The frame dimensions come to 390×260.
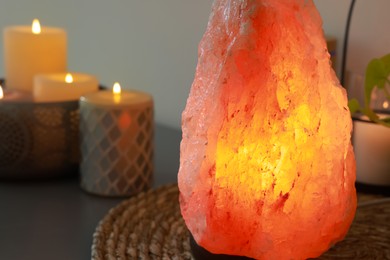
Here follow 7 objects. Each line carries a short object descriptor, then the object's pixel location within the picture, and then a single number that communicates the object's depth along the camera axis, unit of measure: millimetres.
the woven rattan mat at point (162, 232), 754
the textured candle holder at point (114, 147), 893
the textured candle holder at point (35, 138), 923
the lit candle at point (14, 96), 945
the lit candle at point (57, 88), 971
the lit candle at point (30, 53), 1030
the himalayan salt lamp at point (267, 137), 654
